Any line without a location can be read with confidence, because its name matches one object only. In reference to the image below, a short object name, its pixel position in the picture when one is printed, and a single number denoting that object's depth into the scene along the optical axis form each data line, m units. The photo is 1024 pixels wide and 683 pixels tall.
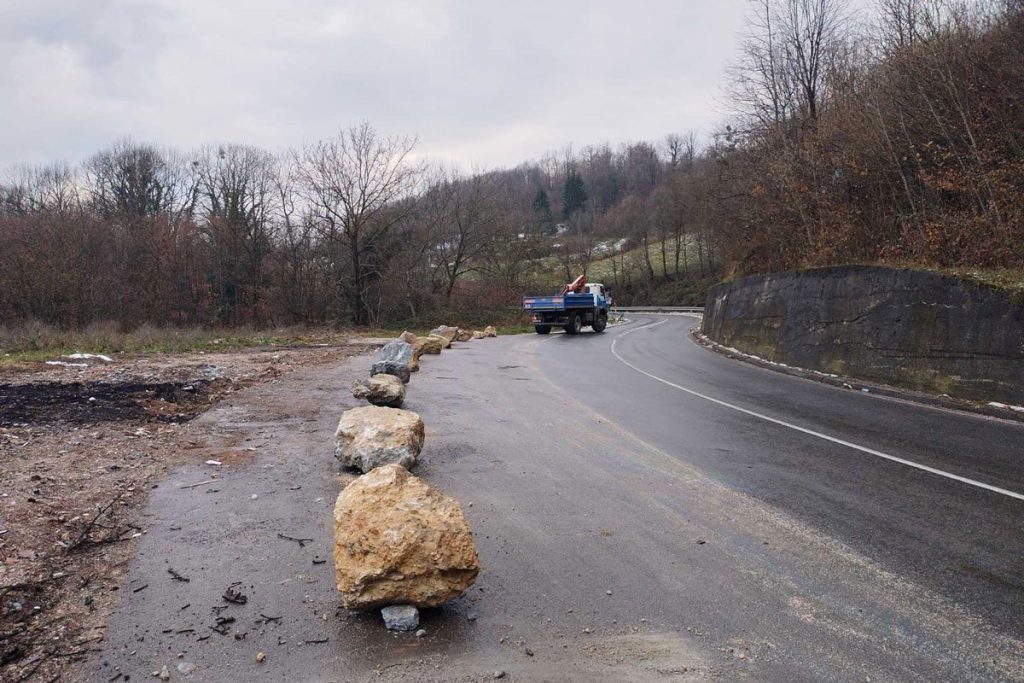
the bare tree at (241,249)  43.53
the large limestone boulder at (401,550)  3.85
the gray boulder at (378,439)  6.81
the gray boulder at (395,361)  13.12
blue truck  34.22
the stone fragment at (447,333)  27.00
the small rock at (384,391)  10.45
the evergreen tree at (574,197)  104.38
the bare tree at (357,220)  39.84
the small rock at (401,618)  3.78
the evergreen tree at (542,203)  92.59
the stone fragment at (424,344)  20.40
